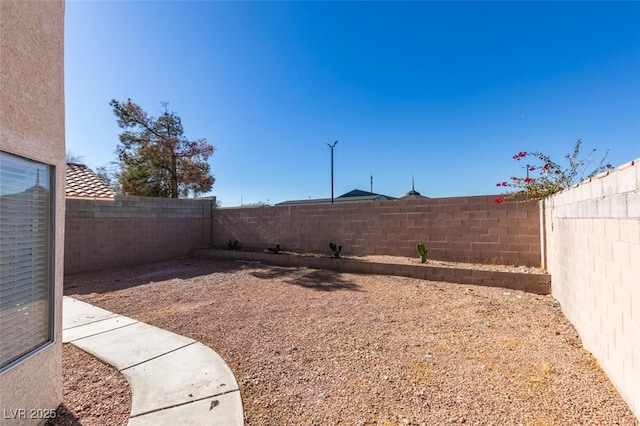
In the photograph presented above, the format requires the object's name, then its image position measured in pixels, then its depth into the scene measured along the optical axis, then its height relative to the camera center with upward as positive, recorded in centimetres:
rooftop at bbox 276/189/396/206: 2986 +236
